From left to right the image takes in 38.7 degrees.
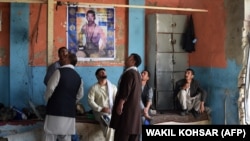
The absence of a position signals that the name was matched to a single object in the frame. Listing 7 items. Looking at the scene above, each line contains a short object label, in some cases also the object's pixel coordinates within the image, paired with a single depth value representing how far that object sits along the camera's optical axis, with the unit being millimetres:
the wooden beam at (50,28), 5008
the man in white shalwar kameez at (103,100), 5457
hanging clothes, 7066
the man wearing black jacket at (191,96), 6359
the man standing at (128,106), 4676
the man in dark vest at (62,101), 4555
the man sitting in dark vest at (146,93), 6125
